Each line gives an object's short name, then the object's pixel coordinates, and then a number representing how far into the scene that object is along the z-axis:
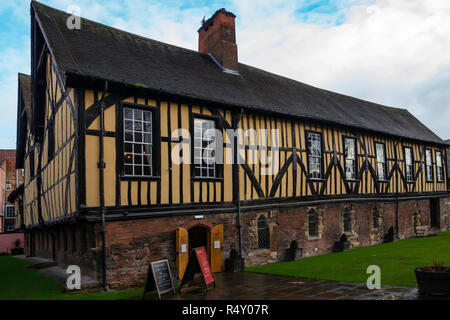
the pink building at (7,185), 42.50
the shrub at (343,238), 16.48
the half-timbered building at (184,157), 10.12
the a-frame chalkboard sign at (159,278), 8.55
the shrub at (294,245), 14.34
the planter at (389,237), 19.41
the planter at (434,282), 7.34
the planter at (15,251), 26.76
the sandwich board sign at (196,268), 9.34
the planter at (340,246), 16.34
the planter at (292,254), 14.16
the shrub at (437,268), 7.58
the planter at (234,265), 12.16
